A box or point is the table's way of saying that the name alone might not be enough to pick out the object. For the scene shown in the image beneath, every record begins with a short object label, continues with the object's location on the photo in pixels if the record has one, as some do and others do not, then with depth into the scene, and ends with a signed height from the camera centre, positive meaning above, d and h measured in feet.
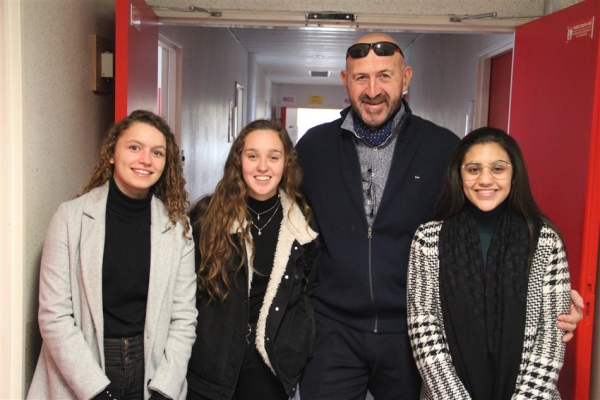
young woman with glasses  5.44 -1.49
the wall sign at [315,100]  48.26 +2.22
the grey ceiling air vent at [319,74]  38.50 +3.63
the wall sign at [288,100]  49.65 +2.22
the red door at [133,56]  7.95 +0.96
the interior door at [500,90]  13.92 +1.06
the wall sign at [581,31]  8.02 +1.49
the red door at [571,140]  7.94 -0.09
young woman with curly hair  5.43 -1.60
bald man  6.25 -1.03
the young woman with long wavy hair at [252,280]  5.98 -1.64
